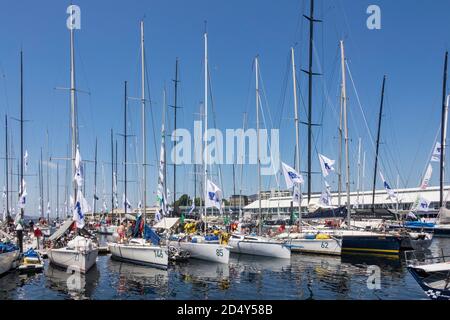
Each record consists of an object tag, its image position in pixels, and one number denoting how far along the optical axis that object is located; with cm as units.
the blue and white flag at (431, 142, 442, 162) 5525
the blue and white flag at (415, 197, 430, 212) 5506
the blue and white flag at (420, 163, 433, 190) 5588
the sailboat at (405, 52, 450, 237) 5600
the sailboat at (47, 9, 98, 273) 2639
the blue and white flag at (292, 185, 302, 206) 3728
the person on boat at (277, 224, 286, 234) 4108
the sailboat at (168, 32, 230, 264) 3085
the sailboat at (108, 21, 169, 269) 2819
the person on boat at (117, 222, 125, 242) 3292
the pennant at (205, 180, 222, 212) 3416
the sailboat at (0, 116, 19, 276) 2431
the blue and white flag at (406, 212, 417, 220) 5525
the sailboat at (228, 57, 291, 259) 3334
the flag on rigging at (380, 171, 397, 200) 5306
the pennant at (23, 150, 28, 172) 4054
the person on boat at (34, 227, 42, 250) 3437
